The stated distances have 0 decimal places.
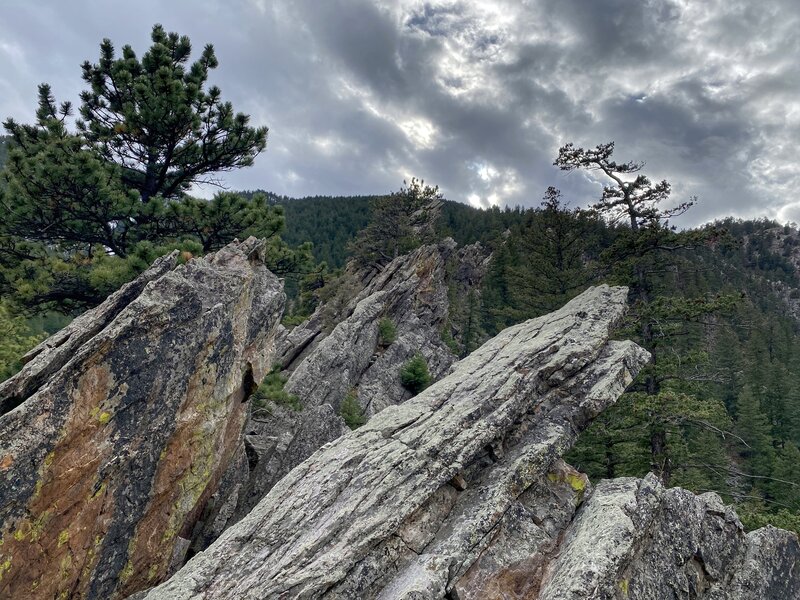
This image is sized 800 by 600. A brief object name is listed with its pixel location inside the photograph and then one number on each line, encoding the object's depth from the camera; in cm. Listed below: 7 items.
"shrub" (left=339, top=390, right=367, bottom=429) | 2347
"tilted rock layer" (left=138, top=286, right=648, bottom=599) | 720
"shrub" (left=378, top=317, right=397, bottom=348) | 3325
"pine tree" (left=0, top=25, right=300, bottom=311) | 1319
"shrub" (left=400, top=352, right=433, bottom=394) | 3022
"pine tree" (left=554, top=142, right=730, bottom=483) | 1700
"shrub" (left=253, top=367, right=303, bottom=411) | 1548
